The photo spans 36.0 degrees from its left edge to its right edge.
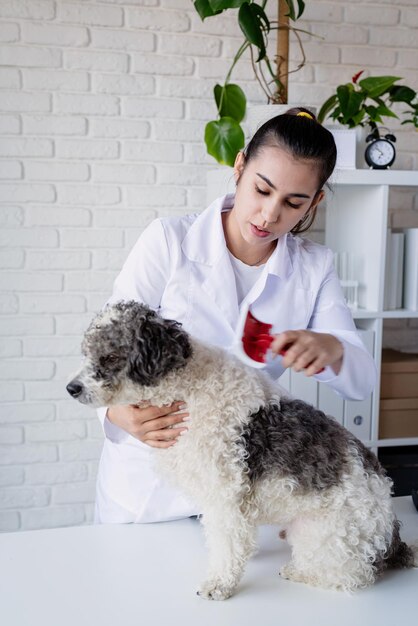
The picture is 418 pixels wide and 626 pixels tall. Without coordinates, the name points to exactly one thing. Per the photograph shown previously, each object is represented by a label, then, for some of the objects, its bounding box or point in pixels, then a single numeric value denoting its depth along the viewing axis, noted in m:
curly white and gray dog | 1.00
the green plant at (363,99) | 2.22
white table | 0.99
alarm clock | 2.31
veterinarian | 1.29
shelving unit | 2.24
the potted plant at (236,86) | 2.04
